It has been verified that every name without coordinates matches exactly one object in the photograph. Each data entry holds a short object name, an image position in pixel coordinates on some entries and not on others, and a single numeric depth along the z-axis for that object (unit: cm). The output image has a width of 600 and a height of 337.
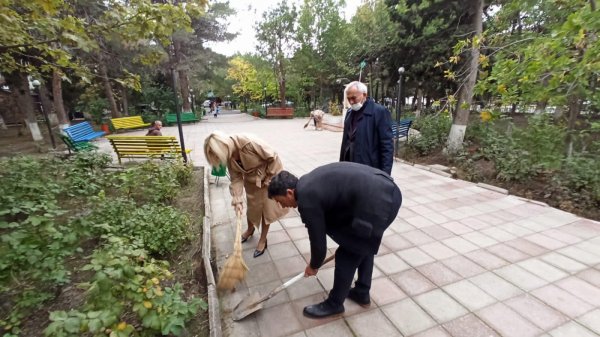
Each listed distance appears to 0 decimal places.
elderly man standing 308
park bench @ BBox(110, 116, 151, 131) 1449
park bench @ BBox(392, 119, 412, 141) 920
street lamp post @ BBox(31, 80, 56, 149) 1025
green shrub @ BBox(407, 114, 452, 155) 824
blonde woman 267
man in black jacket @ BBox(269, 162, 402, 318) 183
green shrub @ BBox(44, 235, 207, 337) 157
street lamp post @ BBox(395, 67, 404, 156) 730
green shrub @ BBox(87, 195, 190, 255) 321
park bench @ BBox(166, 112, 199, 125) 1833
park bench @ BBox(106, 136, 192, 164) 686
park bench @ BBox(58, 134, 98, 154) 782
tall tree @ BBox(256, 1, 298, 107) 2236
